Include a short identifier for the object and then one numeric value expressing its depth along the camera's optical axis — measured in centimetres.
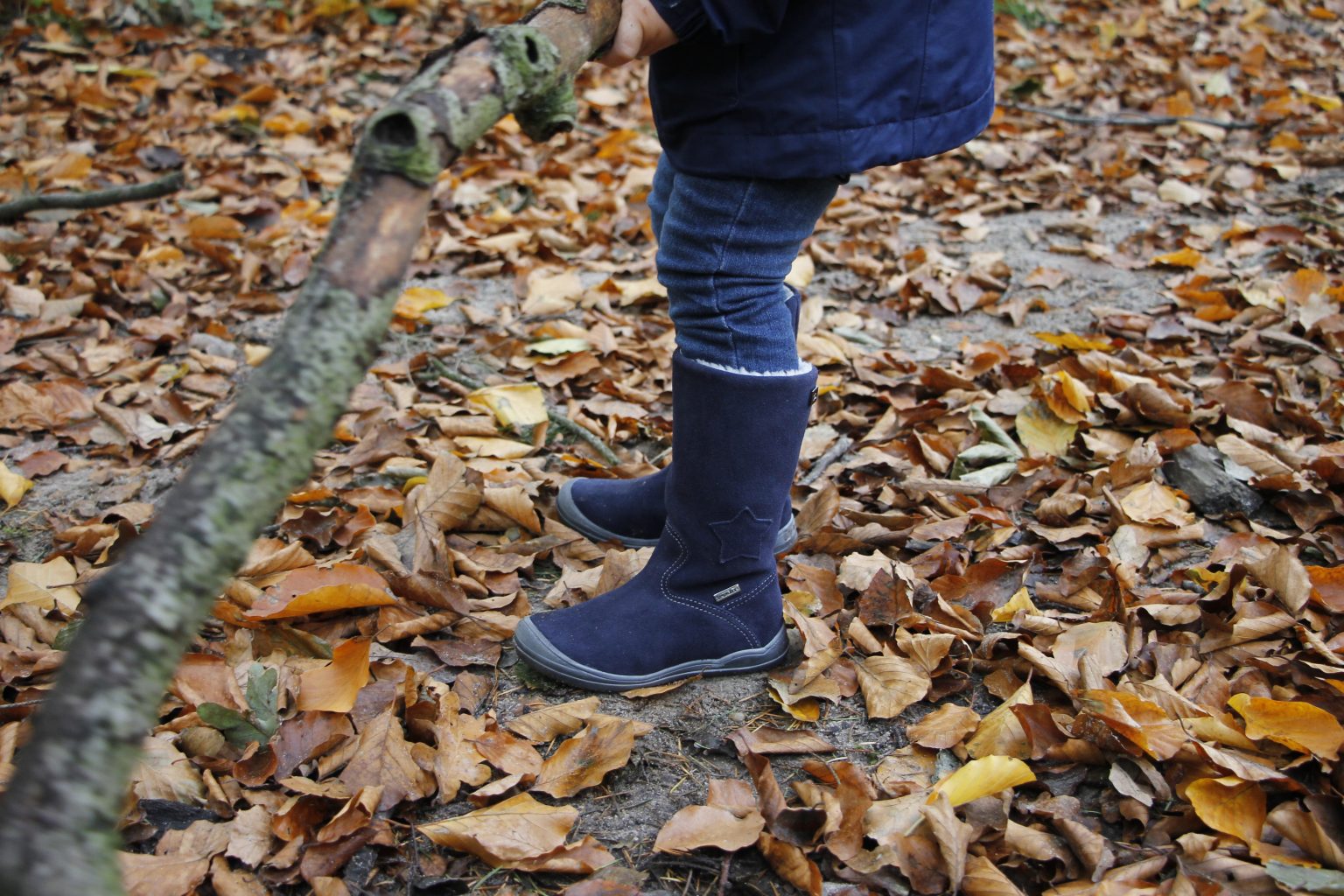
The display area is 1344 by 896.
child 121
